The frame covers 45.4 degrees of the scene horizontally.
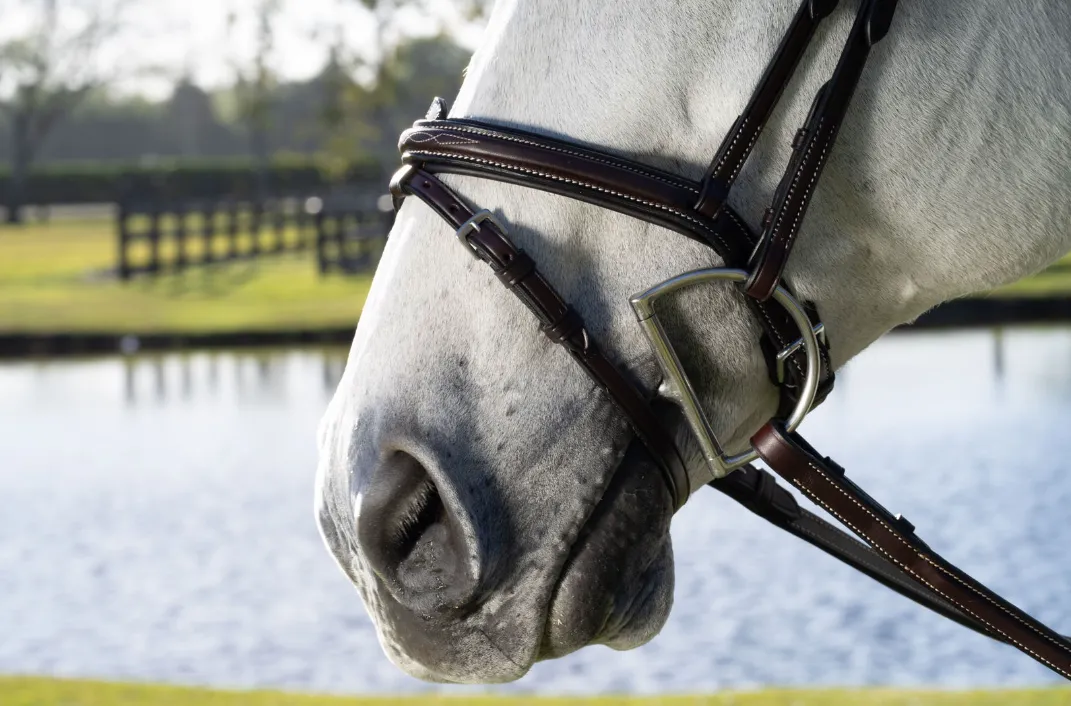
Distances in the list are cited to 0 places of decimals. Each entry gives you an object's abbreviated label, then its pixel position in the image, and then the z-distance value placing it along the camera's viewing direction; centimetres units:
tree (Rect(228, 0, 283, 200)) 2844
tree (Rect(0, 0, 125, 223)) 3850
